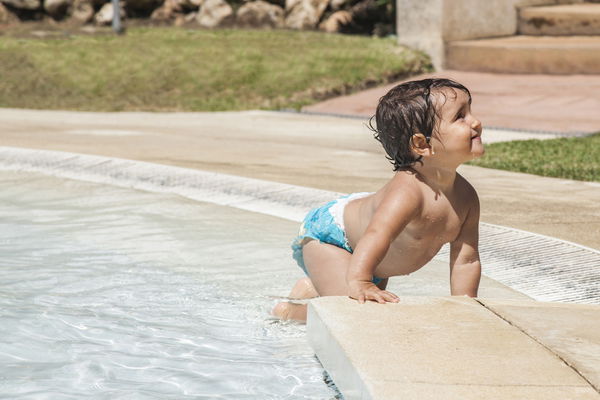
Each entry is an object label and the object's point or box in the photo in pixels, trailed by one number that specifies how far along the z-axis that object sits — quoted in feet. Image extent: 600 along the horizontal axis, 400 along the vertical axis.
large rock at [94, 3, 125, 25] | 62.59
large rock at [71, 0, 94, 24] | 63.36
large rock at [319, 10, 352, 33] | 60.85
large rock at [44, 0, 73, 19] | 62.95
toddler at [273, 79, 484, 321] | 9.91
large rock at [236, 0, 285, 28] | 61.46
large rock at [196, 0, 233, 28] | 61.77
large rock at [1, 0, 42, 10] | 62.69
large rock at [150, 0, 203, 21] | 64.34
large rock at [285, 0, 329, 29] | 61.11
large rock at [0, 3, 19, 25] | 62.49
